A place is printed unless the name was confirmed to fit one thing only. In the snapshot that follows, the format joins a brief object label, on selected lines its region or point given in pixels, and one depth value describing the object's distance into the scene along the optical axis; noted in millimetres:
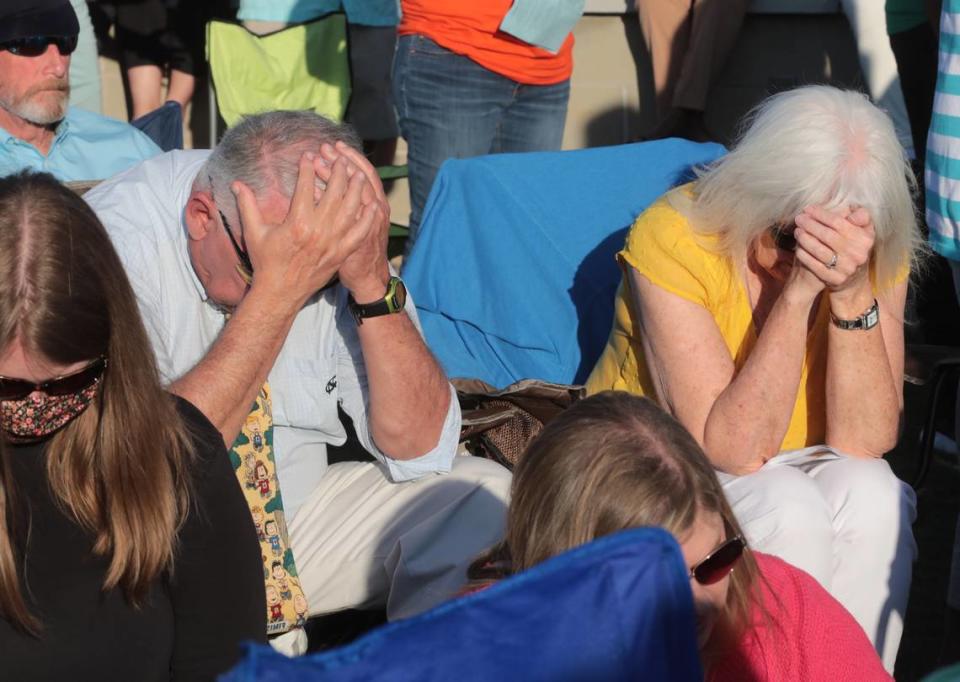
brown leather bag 6508
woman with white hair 5922
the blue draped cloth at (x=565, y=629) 2785
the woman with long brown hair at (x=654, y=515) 4117
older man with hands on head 5285
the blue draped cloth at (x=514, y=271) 7539
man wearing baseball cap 7750
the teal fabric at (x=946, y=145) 6859
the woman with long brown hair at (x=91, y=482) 4145
